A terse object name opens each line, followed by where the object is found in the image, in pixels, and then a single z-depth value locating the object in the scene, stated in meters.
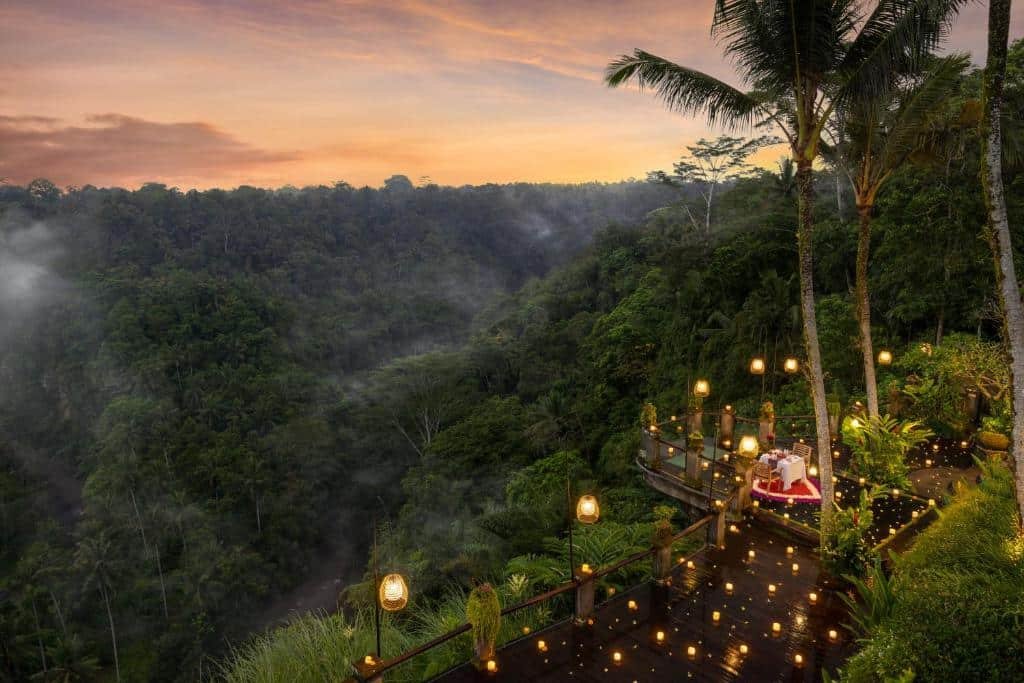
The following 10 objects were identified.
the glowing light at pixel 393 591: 6.95
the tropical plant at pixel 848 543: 9.25
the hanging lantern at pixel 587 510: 9.14
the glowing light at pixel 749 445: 11.79
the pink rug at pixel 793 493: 12.33
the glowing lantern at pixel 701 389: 15.88
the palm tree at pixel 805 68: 8.09
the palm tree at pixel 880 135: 9.59
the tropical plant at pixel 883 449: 12.71
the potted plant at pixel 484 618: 7.48
